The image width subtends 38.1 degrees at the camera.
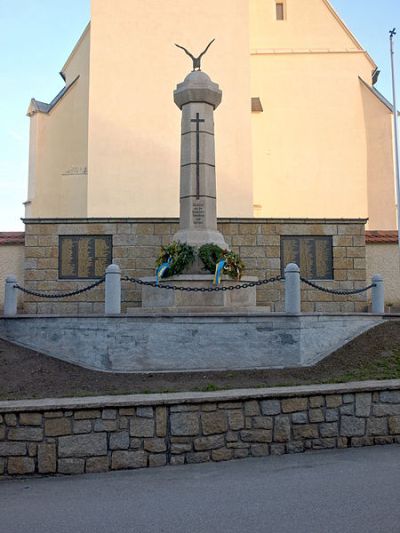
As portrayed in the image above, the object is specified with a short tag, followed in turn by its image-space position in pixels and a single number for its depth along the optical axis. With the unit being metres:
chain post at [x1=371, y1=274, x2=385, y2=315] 11.24
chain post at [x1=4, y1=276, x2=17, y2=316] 10.72
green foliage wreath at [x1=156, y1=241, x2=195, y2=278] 11.26
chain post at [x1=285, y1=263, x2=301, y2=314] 9.76
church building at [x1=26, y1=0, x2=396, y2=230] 22.44
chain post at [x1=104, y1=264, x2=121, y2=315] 9.91
